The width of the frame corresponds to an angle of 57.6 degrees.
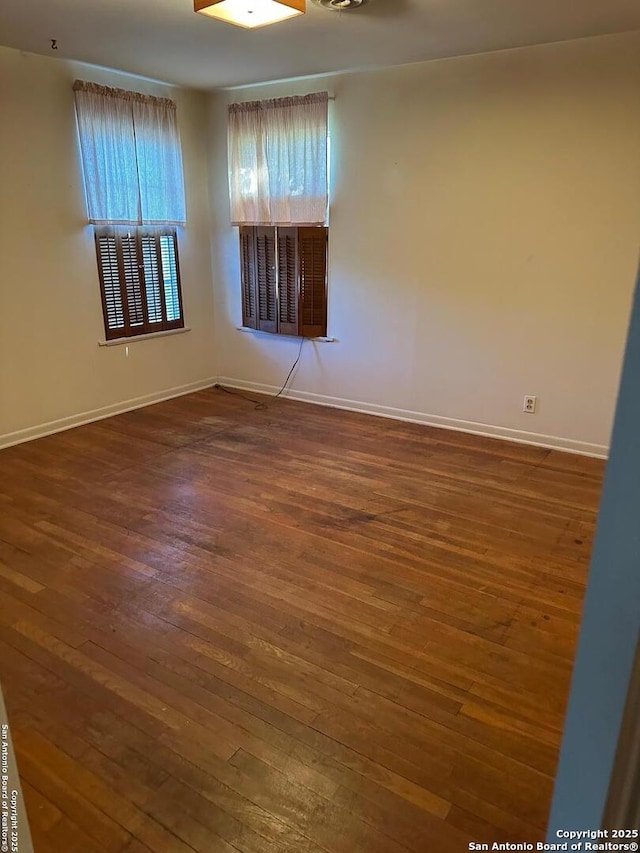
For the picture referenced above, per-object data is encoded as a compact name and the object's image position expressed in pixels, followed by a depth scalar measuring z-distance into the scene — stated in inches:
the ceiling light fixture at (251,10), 105.5
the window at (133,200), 170.2
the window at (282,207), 181.2
